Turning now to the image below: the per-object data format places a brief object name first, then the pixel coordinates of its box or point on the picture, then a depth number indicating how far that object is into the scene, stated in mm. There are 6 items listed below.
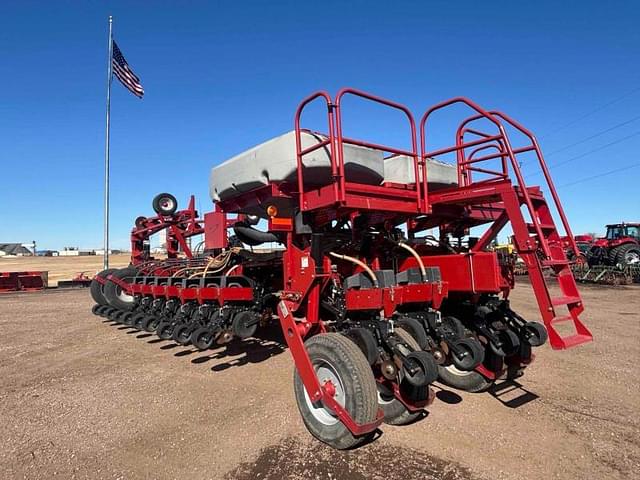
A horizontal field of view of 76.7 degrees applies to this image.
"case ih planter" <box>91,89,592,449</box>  3434
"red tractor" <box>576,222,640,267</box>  20312
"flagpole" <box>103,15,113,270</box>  18703
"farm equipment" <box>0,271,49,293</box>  19266
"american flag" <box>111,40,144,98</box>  20266
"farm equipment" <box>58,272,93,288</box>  21172
